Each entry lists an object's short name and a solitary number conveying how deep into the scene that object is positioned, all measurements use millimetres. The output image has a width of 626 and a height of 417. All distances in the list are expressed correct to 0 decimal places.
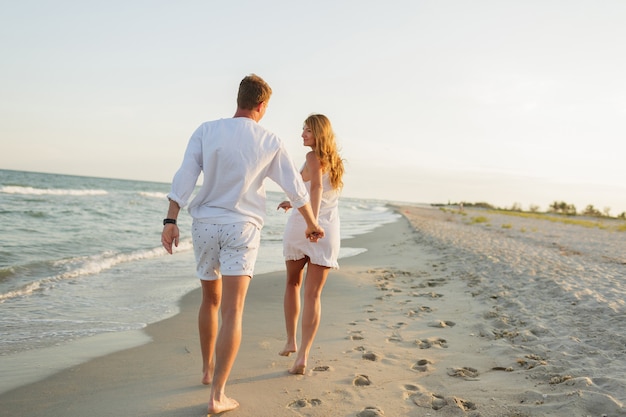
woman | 3621
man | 2828
